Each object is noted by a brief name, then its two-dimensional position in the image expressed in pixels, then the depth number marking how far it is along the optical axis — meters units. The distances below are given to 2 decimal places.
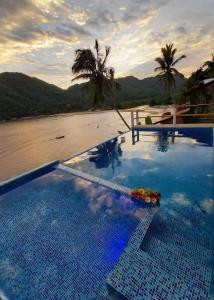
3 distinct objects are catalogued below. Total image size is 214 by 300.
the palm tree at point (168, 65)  17.08
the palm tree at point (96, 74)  11.16
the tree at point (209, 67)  17.10
